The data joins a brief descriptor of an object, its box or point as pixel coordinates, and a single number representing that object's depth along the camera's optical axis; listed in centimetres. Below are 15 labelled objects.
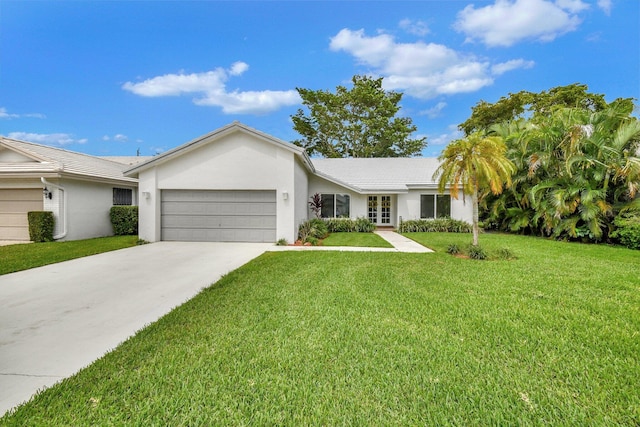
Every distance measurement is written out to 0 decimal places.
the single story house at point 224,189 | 1176
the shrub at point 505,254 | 866
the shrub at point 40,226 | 1177
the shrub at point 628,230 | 1046
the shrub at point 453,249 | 938
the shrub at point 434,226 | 1602
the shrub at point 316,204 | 1599
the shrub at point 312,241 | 1178
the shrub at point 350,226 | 1619
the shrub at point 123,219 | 1438
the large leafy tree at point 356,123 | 2978
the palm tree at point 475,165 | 875
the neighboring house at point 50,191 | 1217
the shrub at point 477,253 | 856
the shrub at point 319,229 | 1328
